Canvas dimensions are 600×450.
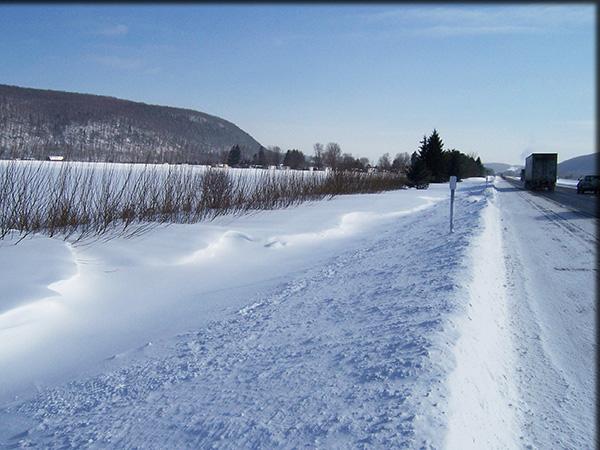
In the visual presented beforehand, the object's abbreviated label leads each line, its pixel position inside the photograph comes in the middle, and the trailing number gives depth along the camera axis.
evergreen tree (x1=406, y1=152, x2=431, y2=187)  50.09
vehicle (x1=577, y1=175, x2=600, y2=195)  40.24
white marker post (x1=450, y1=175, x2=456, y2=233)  13.66
